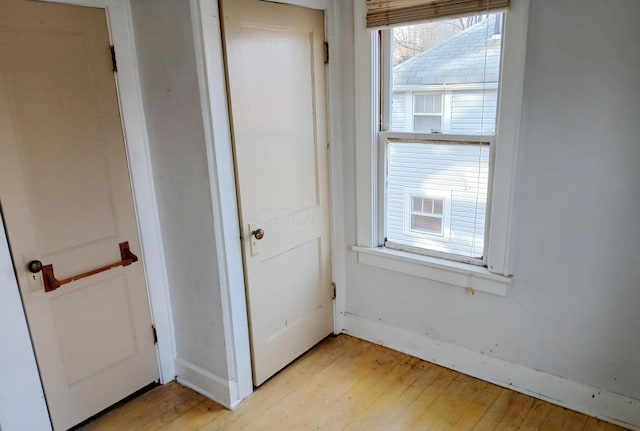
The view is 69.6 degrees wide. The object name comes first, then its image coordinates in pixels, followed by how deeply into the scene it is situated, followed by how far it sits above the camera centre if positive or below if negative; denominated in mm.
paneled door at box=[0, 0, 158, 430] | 1867 -378
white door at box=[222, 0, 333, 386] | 2162 -305
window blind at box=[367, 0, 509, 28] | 2098 +439
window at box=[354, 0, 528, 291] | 2152 -152
